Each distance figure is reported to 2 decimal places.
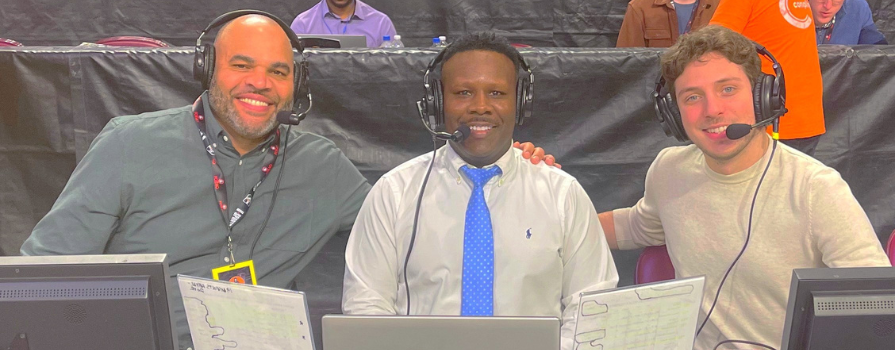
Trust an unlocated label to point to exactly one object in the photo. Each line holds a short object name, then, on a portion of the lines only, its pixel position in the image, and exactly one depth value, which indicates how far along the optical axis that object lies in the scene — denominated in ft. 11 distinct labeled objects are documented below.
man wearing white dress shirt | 5.98
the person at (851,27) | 14.05
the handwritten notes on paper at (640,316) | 3.94
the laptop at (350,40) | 11.68
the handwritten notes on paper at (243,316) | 3.99
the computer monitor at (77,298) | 4.09
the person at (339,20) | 15.33
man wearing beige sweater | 6.01
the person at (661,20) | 15.02
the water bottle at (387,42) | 14.61
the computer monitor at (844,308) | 3.98
